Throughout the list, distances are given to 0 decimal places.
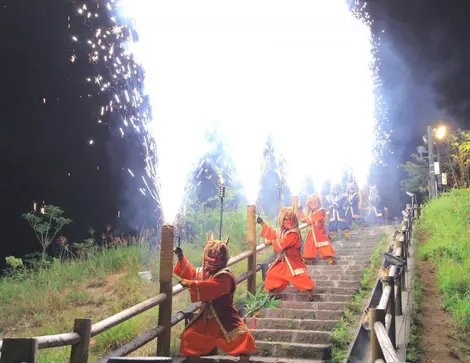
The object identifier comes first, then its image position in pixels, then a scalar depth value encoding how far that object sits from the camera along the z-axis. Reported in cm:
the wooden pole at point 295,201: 1204
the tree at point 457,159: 1916
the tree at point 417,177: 2089
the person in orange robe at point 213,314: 486
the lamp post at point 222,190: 712
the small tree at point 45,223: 1163
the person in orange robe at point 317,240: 1025
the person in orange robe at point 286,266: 753
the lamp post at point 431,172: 1641
